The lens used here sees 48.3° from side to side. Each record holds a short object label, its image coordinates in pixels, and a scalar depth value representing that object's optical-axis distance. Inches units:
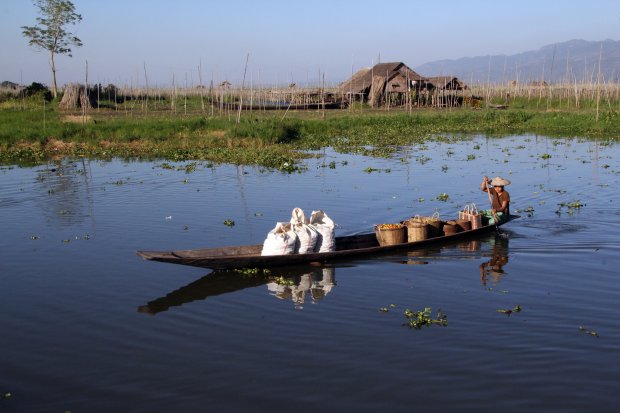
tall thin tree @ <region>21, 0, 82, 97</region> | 1582.2
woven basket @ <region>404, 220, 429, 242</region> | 390.6
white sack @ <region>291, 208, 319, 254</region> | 356.8
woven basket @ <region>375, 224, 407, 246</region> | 383.9
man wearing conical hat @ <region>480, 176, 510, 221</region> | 438.0
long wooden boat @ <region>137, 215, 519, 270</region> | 324.8
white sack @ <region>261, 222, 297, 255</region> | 347.9
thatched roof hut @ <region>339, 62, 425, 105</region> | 1685.5
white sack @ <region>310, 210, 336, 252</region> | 363.6
